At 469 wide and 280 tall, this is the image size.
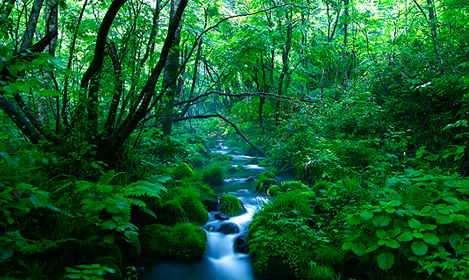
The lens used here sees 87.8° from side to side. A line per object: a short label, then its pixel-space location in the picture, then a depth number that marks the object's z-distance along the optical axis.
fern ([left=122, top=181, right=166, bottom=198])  3.73
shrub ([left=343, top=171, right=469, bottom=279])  2.82
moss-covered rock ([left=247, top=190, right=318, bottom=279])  3.90
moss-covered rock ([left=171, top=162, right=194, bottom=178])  7.48
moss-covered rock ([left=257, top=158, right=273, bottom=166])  13.16
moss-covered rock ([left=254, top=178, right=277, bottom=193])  8.20
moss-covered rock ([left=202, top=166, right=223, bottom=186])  9.46
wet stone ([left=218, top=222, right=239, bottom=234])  5.58
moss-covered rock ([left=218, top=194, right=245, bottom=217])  6.39
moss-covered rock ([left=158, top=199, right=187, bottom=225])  5.03
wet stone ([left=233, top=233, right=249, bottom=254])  4.93
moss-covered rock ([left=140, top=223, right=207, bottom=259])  4.33
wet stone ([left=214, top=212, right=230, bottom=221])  6.04
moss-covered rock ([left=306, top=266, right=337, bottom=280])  3.60
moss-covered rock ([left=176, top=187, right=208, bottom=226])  5.64
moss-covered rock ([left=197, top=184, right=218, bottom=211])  6.51
